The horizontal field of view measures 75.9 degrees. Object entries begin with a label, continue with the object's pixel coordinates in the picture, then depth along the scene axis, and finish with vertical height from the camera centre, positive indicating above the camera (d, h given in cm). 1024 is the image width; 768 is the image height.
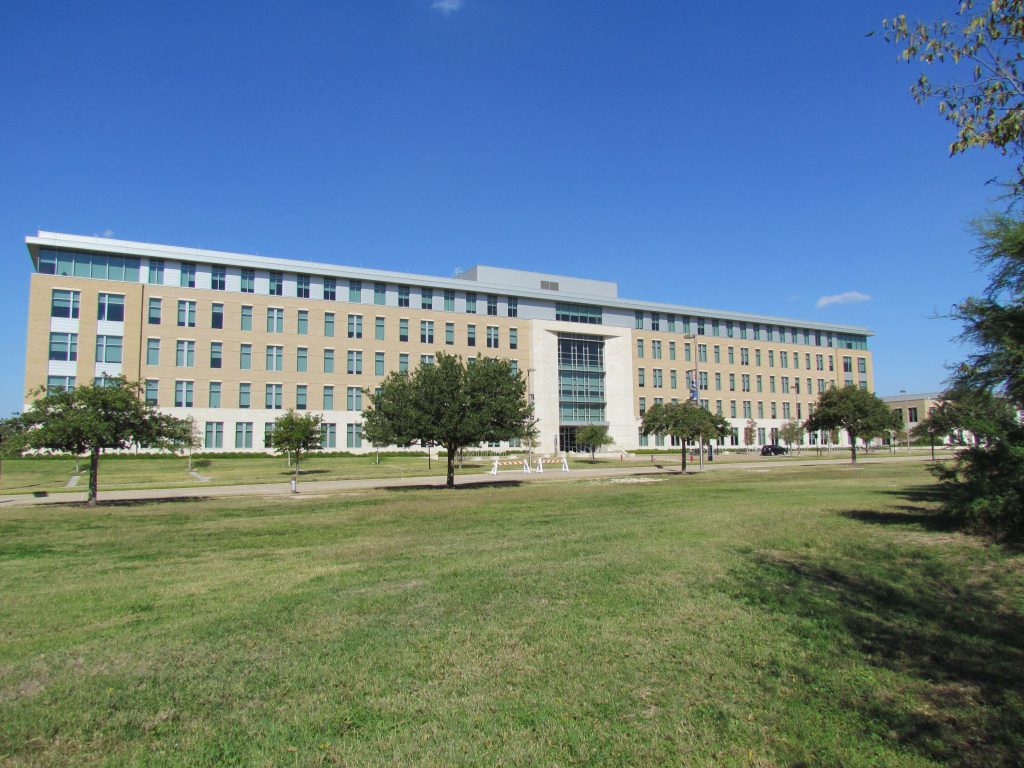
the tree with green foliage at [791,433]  8181 +42
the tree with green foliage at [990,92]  581 +330
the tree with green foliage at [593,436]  7019 +28
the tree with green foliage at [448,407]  2930 +152
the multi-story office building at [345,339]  6250 +1191
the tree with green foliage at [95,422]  2138 +73
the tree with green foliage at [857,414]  5200 +178
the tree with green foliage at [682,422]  4300 +105
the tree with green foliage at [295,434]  4519 +55
